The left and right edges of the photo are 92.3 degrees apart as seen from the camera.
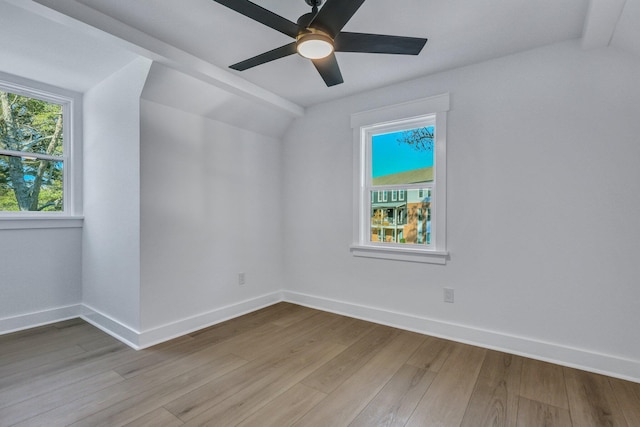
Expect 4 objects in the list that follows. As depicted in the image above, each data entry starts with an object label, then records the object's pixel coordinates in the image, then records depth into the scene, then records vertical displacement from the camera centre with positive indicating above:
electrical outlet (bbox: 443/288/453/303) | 2.79 -0.76
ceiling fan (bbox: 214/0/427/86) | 1.48 +0.97
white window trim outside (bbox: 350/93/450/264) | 2.82 +0.33
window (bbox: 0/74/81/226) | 2.95 +0.60
